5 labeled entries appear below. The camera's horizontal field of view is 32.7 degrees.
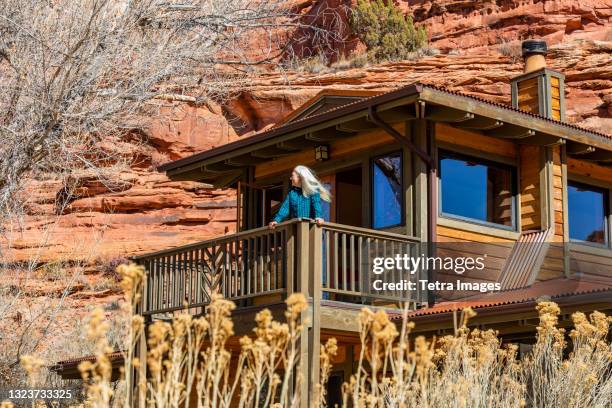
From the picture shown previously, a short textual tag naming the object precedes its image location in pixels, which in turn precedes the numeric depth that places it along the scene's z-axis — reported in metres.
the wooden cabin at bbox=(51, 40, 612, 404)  11.93
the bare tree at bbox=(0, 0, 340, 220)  11.23
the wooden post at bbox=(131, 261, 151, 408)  13.36
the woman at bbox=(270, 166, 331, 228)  12.04
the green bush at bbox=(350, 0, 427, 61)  37.66
